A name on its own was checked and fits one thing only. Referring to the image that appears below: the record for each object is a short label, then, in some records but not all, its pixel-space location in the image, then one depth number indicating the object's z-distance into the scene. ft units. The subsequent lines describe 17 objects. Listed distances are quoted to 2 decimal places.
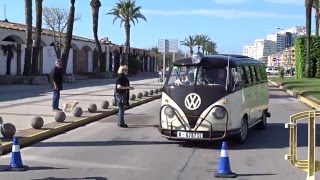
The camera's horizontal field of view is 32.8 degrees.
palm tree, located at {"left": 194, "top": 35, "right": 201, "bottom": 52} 405.22
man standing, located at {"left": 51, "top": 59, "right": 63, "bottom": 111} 60.59
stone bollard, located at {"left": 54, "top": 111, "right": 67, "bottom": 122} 48.85
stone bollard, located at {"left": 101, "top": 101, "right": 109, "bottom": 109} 64.75
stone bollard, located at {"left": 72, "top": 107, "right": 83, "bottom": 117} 54.34
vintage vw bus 37.11
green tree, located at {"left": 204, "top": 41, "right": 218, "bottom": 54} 423.64
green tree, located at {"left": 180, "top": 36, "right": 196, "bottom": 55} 403.75
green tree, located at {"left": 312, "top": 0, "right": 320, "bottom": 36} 221.29
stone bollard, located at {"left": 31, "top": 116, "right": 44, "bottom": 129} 43.57
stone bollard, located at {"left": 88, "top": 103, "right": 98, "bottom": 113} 59.88
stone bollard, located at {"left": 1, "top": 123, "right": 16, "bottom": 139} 37.60
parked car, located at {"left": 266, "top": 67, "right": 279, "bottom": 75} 301.30
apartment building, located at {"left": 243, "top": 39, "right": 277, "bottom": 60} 530.68
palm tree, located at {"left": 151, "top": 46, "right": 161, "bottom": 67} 366.43
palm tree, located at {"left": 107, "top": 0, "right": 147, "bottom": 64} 233.14
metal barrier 23.43
